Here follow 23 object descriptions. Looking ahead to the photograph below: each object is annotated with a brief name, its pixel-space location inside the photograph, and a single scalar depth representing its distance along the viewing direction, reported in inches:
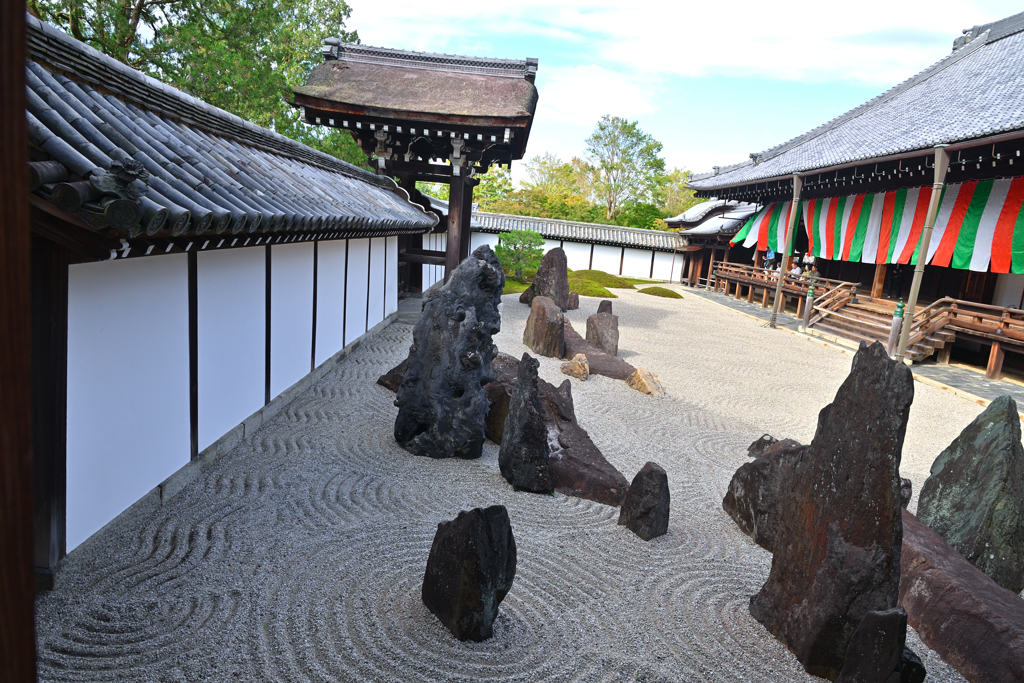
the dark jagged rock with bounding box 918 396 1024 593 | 188.4
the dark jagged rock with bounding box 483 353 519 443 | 282.0
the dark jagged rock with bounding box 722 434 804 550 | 213.9
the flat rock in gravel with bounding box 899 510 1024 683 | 141.9
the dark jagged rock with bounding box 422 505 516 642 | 143.0
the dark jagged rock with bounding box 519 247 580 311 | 763.4
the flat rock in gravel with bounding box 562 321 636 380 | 444.5
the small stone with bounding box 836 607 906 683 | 129.9
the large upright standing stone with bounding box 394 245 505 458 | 260.1
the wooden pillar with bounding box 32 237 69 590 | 139.4
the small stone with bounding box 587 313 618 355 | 523.2
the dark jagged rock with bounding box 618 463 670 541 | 207.3
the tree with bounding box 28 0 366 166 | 678.5
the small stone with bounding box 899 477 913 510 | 226.0
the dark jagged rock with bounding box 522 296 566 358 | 491.8
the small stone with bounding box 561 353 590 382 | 433.1
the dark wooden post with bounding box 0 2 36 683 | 26.2
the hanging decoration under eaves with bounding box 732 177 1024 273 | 534.9
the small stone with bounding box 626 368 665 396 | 410.5
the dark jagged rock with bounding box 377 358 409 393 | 350.0
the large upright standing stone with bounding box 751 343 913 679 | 139.4
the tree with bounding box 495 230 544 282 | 954.7
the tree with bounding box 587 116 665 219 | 1931.6
